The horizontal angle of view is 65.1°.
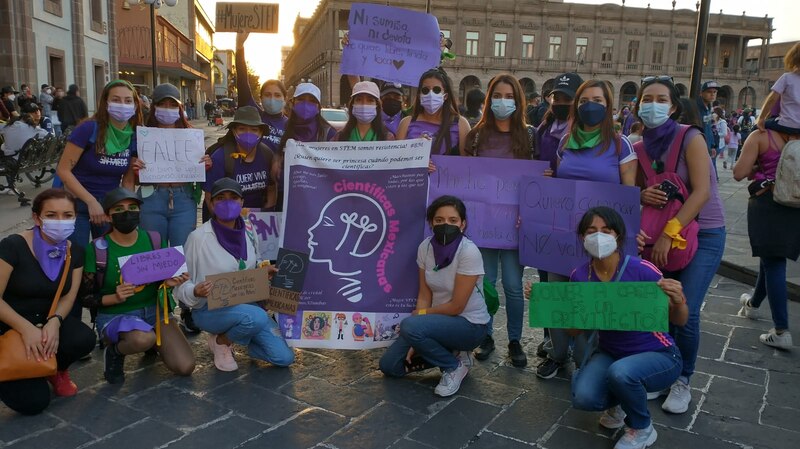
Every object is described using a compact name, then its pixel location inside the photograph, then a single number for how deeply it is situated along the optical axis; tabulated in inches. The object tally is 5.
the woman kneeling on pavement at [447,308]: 153.6
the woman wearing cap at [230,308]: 164.6
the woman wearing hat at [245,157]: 185.2
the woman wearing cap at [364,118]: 181.2
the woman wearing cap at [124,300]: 155.9
